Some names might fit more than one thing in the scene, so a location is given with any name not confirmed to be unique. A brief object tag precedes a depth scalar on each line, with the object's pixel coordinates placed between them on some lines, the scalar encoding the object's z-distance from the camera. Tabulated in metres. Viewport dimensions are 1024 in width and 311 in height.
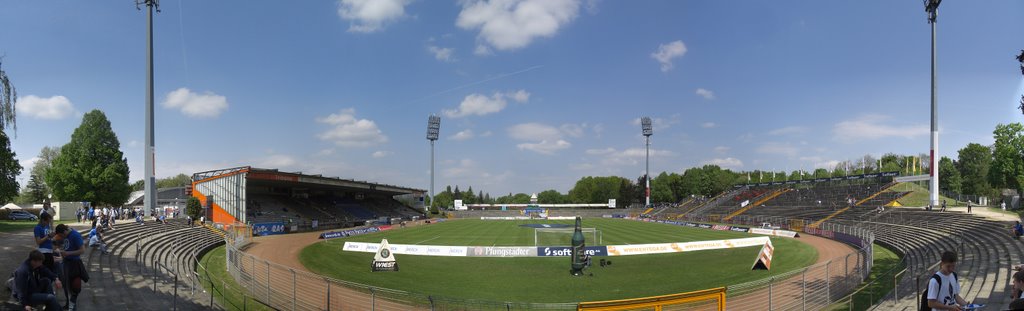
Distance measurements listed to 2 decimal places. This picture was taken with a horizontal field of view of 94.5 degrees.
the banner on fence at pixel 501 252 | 27.72
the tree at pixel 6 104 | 18.58
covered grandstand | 43.12
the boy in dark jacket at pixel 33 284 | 7.06
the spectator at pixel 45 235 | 8.83
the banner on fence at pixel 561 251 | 27.31
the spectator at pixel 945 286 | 6.36
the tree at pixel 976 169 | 85.25
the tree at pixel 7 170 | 23.24
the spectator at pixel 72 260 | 8.91
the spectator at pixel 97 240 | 18.72
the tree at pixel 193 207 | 39.03
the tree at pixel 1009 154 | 48.22
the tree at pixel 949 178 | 90.31
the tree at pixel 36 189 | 71.31
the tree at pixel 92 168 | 44.03
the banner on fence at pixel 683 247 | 28.40
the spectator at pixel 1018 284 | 5.97
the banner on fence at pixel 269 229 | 43.44
